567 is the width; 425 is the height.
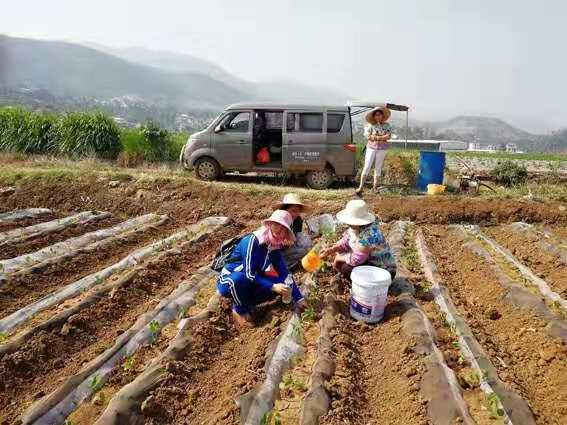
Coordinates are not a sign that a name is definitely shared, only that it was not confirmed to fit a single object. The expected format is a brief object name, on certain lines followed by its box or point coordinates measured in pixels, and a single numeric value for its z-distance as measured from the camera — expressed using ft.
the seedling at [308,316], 13.92
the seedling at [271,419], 9.29
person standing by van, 29.96
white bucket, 13.25
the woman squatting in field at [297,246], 17.47
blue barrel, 34.17
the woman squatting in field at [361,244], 14.62
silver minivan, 34.99
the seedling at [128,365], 11.51
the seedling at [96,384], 10.63
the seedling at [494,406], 9.38
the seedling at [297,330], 12.75
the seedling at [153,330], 12.87
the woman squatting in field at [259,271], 13.26
